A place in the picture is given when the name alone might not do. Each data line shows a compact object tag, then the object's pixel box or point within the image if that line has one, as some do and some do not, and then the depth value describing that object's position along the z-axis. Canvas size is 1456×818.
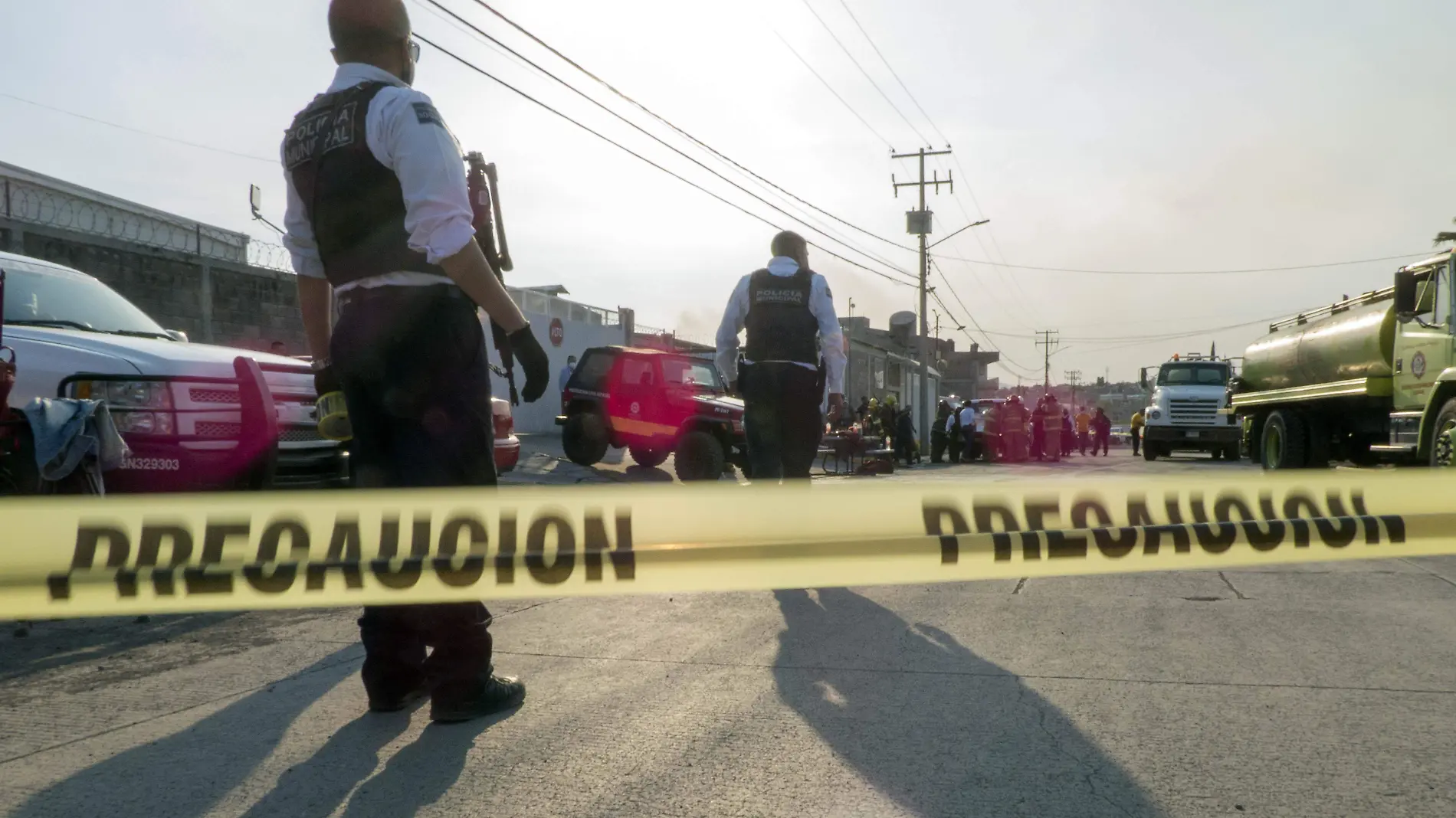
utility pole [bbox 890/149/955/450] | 41.59
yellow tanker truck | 10.05
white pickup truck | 4.89
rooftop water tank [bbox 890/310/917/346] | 46.41
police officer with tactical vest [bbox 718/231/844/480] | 5.56
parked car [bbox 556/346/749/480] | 13.95
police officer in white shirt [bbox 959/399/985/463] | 25.12
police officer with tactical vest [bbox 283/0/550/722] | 2.70
